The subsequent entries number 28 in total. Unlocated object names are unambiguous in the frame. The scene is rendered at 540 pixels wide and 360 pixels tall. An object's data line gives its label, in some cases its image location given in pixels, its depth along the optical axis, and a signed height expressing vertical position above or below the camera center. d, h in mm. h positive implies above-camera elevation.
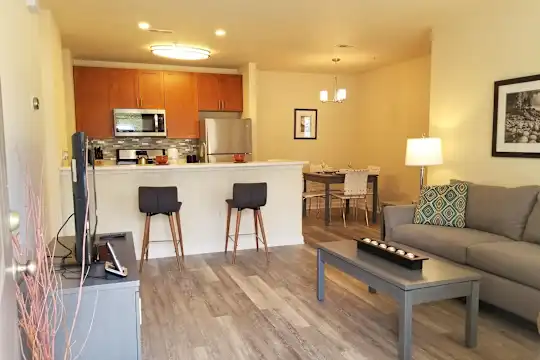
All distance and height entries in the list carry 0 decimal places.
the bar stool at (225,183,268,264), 4277 -575
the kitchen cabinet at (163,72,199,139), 6654 +593
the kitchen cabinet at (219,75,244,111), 6941 +806
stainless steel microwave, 6367 +297
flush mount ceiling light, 5180 +1116
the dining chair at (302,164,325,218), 6691 -843
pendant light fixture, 5840 +644
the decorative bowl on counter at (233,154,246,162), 4996 -200
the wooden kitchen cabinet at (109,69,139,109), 6352 +801
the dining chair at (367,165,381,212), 6484 -496
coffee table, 2314 -828
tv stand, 1801 -755
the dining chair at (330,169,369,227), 6164 -650
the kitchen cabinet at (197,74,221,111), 6818 +799
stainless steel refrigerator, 6617 +50
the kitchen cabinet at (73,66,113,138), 6195 +595
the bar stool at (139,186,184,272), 3973 -559
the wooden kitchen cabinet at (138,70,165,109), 6508 +810
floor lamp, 4191 -118
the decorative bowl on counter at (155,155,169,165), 4766 -208
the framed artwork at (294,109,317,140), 7680 +308
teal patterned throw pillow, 3773 -599
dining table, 6234 -602
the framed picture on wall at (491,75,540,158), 3586 +192
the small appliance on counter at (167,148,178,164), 6594 -213
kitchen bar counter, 4375 -649
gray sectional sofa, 2740 -773
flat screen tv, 1832 -213
